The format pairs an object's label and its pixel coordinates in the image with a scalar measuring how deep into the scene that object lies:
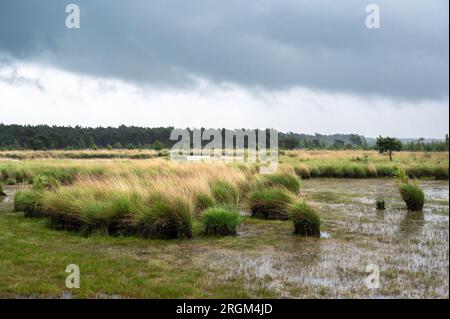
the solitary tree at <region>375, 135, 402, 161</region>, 42.22
